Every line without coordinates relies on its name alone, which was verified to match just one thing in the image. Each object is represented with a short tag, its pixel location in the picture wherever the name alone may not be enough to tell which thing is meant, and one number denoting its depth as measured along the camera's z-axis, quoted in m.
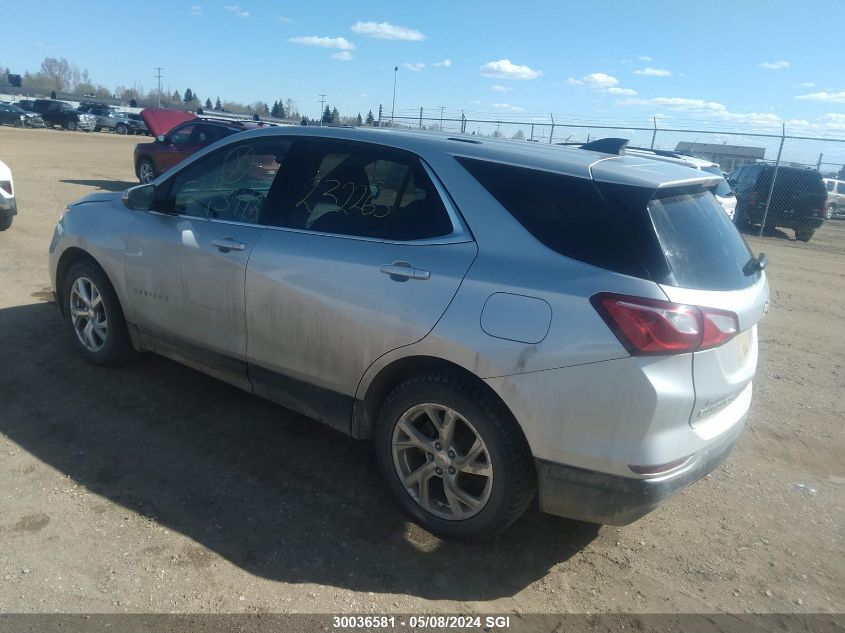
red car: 15.19
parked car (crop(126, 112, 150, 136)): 47.81
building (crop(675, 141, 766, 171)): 22.56
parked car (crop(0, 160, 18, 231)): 8.93
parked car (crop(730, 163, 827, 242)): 16.70
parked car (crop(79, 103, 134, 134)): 47.38
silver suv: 2.67
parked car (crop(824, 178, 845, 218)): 22.91
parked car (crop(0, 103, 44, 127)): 42.56
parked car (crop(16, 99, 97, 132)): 45.12
